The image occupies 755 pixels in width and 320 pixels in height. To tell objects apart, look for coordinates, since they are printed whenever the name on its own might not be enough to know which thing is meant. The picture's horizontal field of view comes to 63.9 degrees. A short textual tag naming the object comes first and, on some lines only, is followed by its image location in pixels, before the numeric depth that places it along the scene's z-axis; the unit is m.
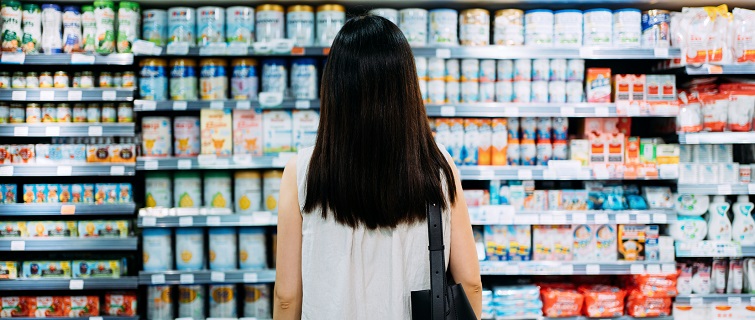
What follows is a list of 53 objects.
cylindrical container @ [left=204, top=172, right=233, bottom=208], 3.50
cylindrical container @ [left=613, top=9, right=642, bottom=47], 3.48
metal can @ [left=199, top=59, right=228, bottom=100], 3.47
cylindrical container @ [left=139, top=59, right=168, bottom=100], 3.44
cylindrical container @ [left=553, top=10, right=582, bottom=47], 3.48
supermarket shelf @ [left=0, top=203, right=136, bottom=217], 3.42
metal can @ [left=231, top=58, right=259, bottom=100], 3.47
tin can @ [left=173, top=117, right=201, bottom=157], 3.52
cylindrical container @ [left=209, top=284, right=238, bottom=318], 3.53
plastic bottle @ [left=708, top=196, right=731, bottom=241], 3.58
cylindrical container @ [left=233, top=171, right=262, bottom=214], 3.50
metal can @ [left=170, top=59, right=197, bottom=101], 3.46
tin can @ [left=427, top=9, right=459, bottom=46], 3.47
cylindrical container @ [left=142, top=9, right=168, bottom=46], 3.46
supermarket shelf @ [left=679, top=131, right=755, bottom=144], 3.45
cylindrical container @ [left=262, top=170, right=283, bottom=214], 3.50
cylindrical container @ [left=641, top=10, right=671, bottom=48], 3.50
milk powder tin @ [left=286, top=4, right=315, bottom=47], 3.44
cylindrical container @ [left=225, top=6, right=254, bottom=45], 3.45
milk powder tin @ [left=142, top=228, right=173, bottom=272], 3.48
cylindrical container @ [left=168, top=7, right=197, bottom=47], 3.45
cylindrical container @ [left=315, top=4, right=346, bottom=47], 3.44
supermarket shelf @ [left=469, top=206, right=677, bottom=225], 3.46
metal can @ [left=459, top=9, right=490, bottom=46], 3.49
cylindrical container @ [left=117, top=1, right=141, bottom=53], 3.45
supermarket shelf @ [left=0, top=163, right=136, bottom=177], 3.40
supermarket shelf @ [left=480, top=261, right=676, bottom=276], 3.48
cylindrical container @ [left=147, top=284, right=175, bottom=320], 3.51
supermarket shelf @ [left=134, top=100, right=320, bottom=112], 3.39
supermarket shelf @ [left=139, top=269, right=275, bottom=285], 3.42
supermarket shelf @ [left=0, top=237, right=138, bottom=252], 3.42
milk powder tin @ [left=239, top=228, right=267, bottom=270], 3.51
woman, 1.45
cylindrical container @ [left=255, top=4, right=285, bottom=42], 3.45
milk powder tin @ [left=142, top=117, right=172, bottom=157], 3.50
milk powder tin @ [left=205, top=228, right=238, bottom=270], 3.50
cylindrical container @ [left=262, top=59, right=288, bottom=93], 3.47
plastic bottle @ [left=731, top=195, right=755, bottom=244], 3.59
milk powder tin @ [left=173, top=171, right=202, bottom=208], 3.51
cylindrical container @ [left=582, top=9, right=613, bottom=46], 3.47
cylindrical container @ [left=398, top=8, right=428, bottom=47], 3.45
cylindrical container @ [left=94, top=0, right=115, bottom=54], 3.45
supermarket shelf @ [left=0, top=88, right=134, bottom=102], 3.38
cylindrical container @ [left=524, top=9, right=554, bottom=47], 3.49
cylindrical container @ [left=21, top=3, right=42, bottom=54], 3.44
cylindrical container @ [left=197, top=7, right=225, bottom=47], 3.45
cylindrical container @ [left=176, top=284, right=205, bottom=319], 3.53
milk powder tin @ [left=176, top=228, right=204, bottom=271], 3.50
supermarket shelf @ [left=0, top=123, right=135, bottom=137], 3.40
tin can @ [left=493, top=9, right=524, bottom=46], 3.50
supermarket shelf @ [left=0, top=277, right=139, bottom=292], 3.44
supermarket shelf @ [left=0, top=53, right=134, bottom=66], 3.37
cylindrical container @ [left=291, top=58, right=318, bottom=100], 3.45
